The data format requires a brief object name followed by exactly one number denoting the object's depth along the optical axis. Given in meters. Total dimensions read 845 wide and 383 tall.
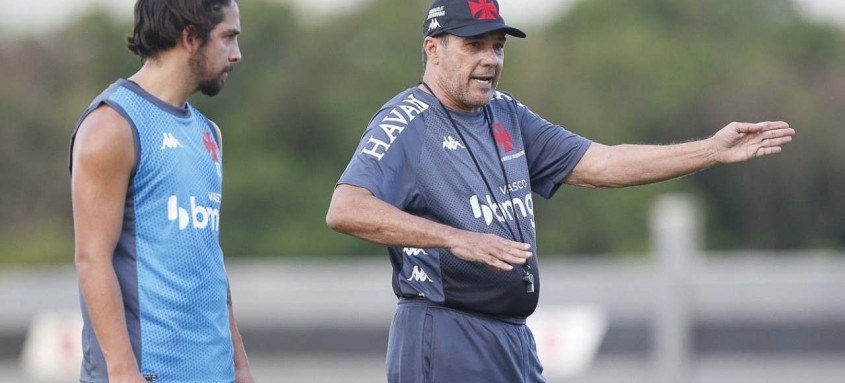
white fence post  27.14
